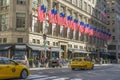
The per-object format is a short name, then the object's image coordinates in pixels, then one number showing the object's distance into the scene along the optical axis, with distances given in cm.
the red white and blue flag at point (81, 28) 6675
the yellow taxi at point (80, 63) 3256
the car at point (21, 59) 3105
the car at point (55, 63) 4189
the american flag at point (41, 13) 4750
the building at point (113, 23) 10425
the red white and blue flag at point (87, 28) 6985
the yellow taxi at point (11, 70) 1705
